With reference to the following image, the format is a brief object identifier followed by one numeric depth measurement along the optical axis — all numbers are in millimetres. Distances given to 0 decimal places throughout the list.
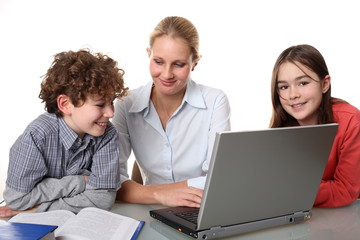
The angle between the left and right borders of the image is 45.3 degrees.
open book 1214
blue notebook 1036
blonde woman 2020
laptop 1132
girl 1698
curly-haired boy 1506
